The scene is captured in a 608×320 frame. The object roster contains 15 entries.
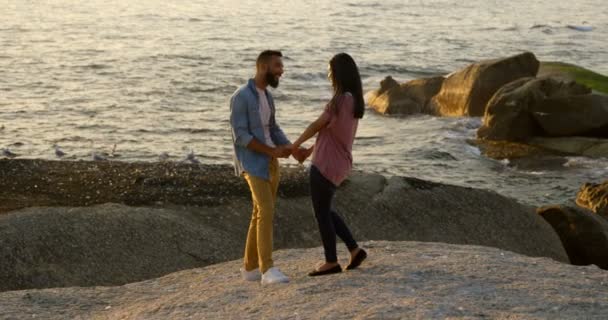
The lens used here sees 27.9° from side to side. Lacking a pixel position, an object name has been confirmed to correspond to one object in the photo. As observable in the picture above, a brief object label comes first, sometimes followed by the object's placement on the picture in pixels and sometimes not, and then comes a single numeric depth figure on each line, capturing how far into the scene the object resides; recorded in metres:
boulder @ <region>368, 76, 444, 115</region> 36.34
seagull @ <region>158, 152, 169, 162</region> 25.50
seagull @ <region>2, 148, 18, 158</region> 24.03
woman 10.13
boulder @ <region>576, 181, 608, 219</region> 22.27
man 10.12
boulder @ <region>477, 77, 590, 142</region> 29.48
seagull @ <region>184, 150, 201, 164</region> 23.05
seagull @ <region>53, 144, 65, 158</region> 25.36
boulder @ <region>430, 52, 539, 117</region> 33.06
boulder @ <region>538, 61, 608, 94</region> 34.92
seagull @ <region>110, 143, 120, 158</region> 28.33
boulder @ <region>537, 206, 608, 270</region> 16.80
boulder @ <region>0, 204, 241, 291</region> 13.04
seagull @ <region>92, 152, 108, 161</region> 21.92
